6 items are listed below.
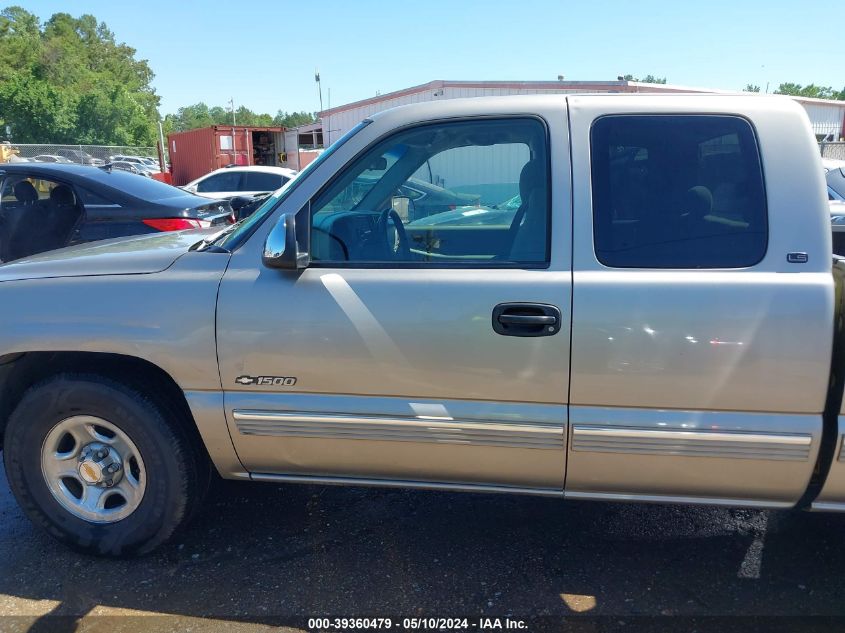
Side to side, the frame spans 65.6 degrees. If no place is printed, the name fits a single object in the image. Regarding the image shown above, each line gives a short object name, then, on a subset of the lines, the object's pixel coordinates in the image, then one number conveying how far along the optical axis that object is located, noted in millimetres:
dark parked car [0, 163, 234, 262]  5672
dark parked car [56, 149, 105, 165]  32375
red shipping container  22625
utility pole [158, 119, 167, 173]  24294
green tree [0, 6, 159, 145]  49094
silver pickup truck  2328
